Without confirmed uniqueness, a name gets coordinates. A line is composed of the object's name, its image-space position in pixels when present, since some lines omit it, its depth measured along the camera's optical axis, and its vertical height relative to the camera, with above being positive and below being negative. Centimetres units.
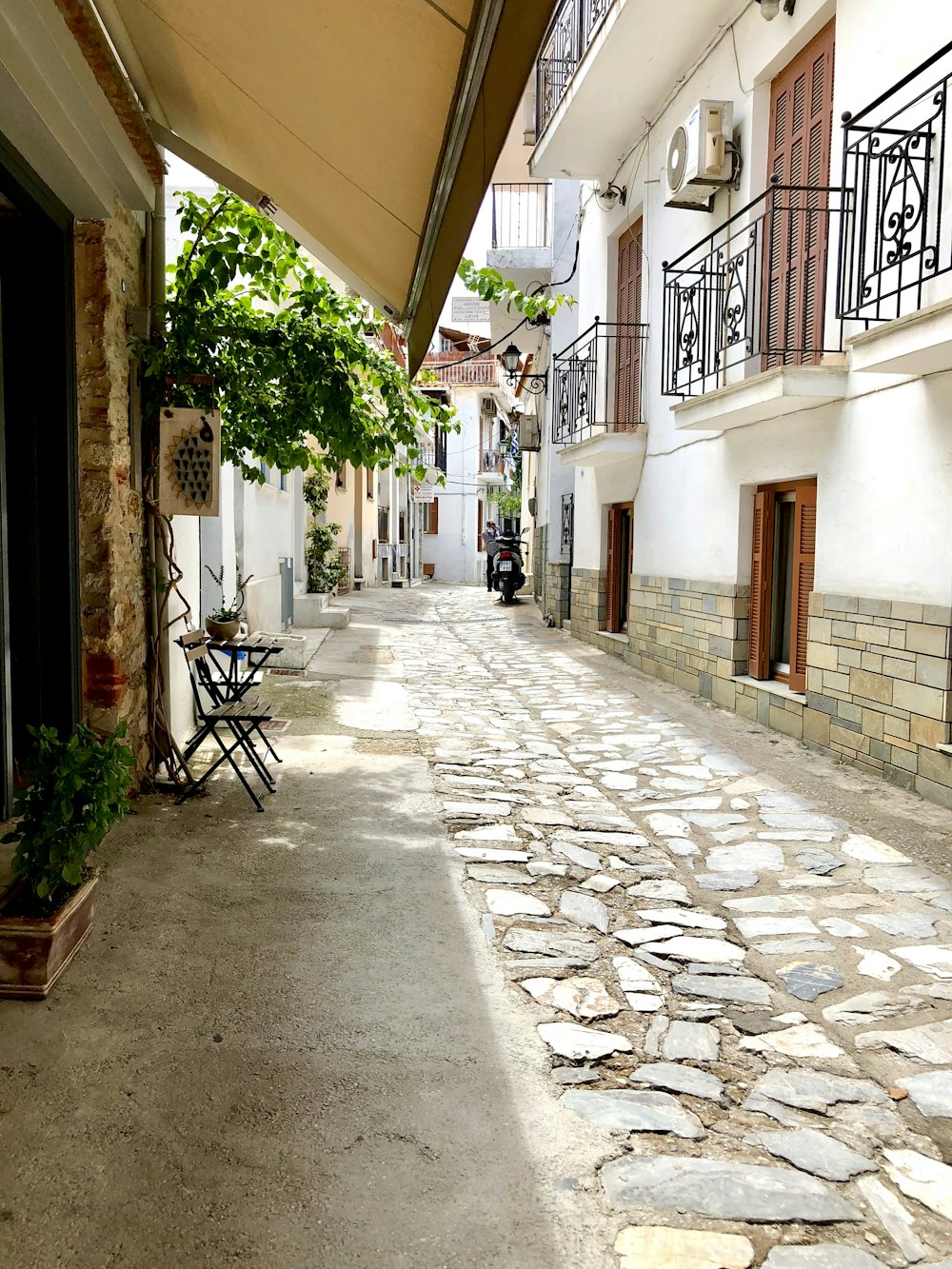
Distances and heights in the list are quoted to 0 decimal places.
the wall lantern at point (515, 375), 1584 +351
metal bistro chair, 482 -80
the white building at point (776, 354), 518 +160
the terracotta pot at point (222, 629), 671 -50
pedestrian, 2459 +49
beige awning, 254 +165
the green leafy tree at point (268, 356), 483 +113
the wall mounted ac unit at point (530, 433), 1864 +260
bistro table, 570 -60
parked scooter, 2095 -21
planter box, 273 -117
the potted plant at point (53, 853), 275 -89
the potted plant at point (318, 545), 1456 +26
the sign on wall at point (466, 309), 3341 +933
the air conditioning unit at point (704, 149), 754 +339
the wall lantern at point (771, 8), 659 +395
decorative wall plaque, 478 +51
